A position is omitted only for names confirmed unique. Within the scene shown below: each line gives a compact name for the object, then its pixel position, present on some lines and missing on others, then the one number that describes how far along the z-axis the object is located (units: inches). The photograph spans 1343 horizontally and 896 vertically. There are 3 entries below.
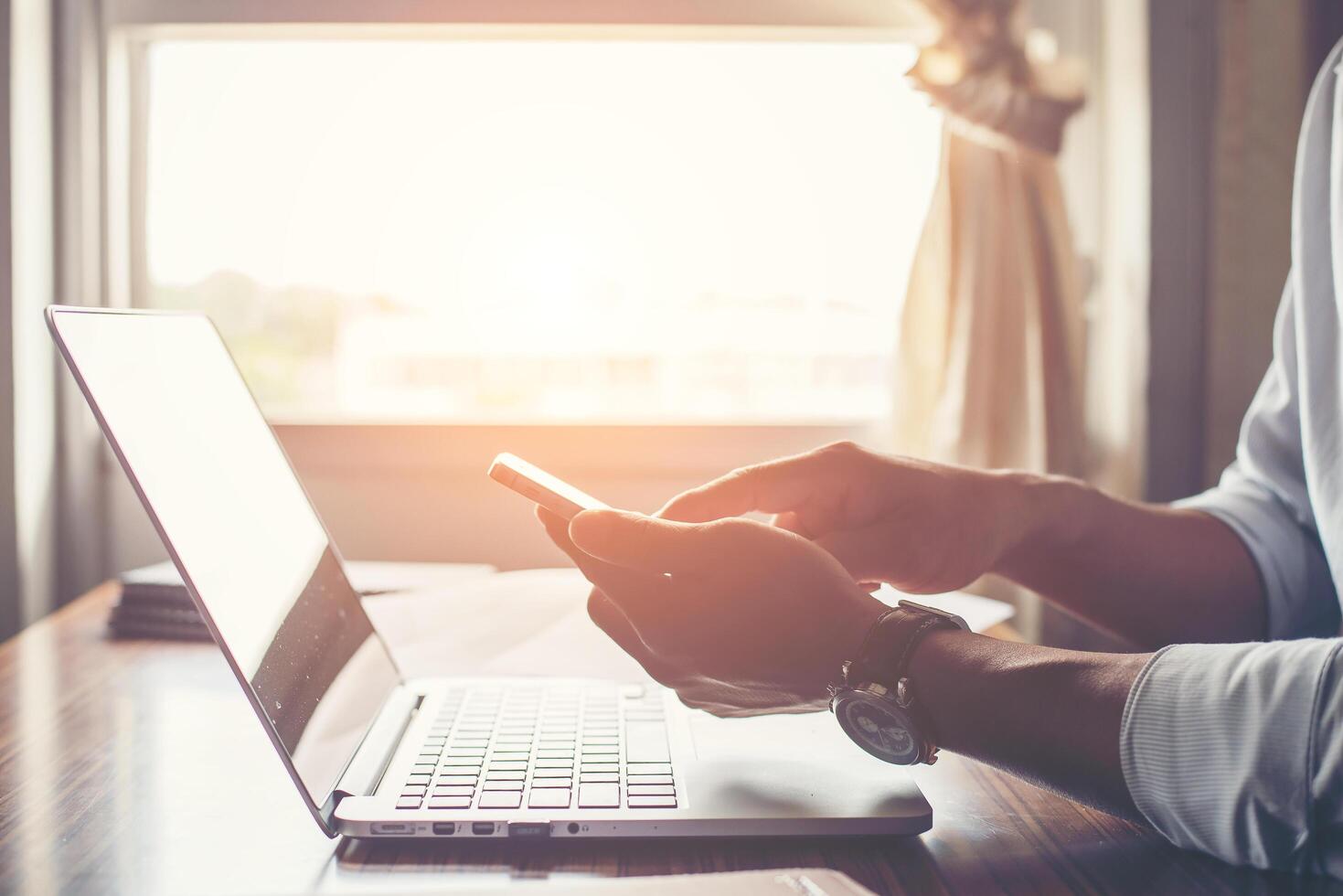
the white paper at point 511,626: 32.0
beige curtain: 51.9
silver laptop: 19.3
